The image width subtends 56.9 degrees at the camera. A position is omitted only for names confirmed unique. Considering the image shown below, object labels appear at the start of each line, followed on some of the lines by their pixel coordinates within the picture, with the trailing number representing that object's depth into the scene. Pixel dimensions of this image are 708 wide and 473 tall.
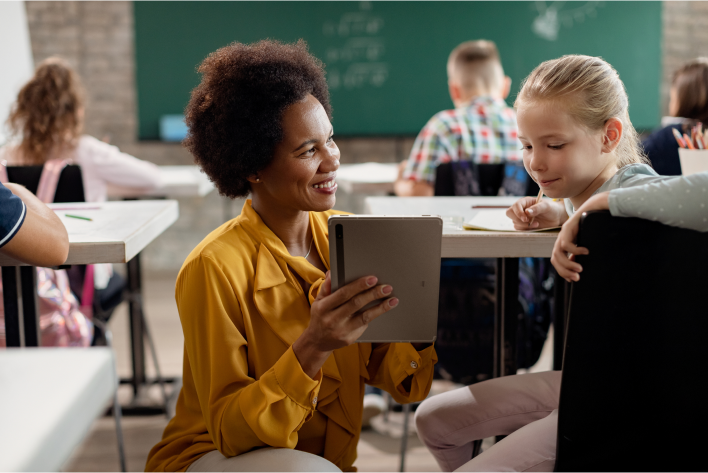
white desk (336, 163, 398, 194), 2.78
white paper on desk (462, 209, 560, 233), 1.26
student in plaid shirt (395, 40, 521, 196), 2.43
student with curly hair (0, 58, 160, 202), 2.37
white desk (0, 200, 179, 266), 1.18
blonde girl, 1.08
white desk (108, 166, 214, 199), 2.59
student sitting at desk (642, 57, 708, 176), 2.25
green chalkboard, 4.52
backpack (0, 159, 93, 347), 1.88
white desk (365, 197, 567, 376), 1.21
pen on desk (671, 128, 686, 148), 1.52
